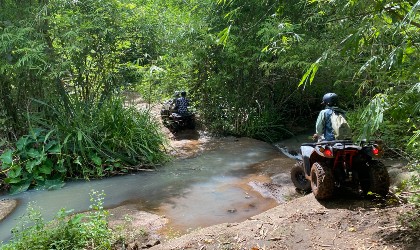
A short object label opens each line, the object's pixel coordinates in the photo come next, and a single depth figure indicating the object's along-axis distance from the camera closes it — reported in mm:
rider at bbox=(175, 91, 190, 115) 11787
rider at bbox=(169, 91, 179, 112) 11985
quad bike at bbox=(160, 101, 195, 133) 11828
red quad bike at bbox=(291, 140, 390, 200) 4812
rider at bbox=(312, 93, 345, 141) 5371
